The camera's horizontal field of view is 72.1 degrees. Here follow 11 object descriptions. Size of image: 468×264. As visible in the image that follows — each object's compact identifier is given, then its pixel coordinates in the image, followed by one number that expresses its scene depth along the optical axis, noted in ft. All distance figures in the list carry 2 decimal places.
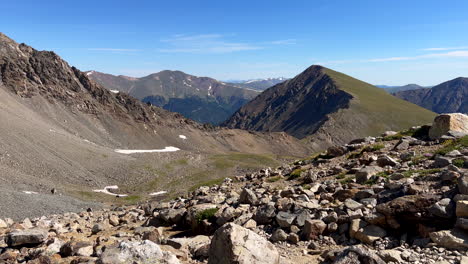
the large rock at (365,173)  57.26
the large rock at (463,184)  35.78
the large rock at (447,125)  87.66
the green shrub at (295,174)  79.26
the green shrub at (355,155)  83.85
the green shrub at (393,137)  100.37
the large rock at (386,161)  65.46
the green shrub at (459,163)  53.71
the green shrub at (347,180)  59.85
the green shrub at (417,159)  62.58
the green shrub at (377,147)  86.56
